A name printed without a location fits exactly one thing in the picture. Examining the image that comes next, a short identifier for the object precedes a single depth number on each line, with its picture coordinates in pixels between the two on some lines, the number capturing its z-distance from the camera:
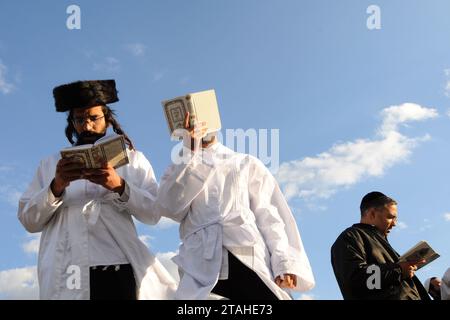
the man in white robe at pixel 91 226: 4.75
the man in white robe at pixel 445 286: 7.01
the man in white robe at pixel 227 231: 4.56
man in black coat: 6.00
